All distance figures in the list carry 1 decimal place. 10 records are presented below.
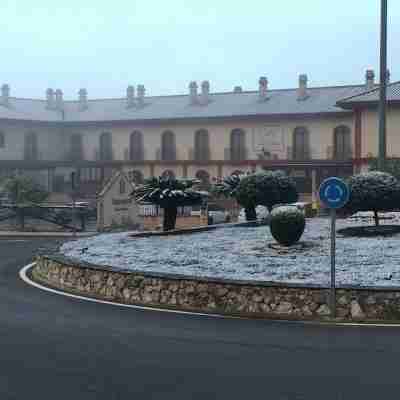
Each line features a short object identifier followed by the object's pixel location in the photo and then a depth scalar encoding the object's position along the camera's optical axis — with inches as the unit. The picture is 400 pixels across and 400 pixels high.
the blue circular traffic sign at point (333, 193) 535.8
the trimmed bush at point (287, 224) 774.5
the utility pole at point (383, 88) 1050.7
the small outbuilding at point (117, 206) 1408.7
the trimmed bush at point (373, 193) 864.3
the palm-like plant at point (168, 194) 1021.2
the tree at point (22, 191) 1790.1
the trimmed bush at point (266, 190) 1039.0
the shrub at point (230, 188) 1162.2
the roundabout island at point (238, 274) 539.8
